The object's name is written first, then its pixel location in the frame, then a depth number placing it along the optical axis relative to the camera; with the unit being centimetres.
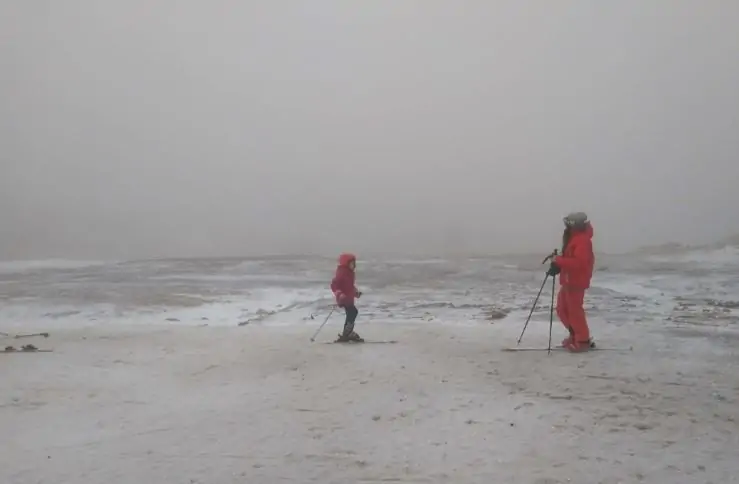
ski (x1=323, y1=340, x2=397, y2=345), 991
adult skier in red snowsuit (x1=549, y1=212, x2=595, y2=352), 877
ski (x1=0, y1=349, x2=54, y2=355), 963
